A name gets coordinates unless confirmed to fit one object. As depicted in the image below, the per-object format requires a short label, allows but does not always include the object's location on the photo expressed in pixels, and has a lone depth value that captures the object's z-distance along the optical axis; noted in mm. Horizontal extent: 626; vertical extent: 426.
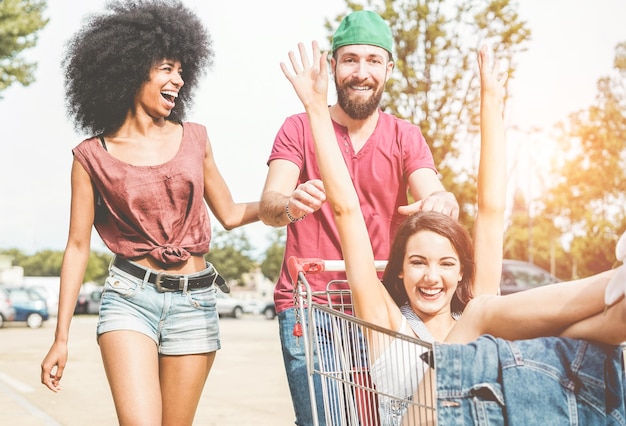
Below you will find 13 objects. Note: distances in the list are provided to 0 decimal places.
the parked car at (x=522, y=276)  18797
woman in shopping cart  1867
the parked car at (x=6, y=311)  28078
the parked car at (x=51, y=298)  48603
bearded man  3465
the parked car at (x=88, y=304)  45125
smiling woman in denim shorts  3461
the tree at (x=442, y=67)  16016
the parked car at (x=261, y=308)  42219
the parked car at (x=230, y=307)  41094
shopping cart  2264
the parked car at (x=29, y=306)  28484
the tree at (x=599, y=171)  29016
